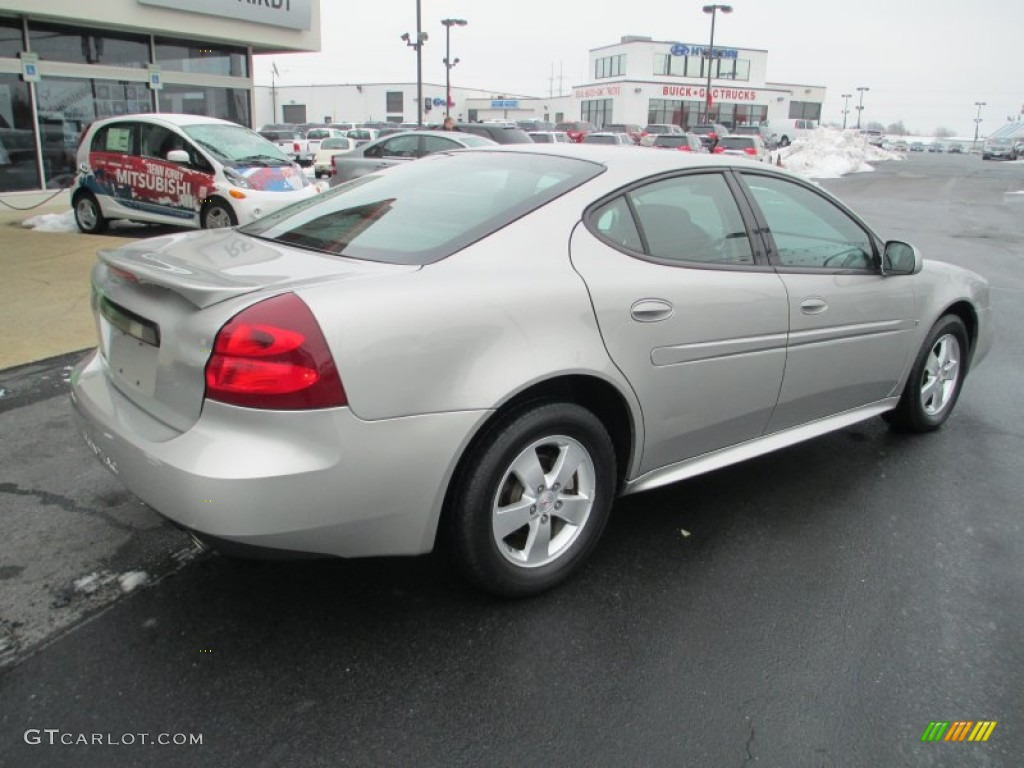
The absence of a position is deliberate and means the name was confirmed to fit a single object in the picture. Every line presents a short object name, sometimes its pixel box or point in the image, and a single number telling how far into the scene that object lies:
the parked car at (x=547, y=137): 27.34
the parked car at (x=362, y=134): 40.21
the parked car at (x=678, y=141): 29.22
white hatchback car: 10.41
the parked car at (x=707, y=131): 38.36
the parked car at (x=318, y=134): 39.42
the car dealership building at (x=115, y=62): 14.12
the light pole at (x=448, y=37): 42.25
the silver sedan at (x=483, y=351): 2.32
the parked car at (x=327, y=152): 25.03
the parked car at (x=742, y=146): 31.09
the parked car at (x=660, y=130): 43.50
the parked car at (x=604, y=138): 29.42
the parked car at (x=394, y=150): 14.81
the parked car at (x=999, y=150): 68.00
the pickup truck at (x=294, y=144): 26.89
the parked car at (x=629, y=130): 39.69
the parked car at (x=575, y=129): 37.28
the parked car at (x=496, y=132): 20.70
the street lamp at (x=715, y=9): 43.56
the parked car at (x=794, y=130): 58.30
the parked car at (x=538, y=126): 48.56
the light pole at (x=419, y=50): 32.22
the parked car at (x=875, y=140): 76.04
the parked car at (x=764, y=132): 51.18
